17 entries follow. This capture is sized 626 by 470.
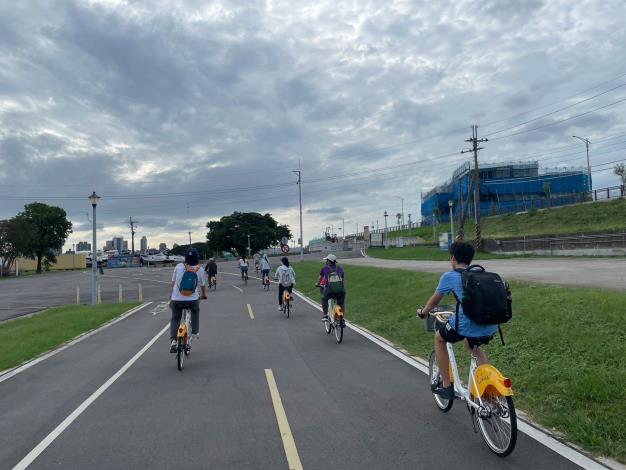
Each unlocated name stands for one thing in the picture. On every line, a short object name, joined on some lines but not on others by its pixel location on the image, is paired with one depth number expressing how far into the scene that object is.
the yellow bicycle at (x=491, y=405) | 4.31
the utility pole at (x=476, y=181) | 44.32
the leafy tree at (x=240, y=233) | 106.75
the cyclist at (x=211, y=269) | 27.46
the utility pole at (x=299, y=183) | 58.76
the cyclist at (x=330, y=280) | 11.14
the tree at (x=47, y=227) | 87.69
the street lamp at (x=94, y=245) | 23.72
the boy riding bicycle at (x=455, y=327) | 4.83
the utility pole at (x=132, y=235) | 101.44
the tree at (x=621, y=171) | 59.41
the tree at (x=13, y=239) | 70.81
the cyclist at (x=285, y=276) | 15.43
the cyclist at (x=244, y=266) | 33.16
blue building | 91.50
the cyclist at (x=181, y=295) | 8.95
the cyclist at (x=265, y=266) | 26.74
